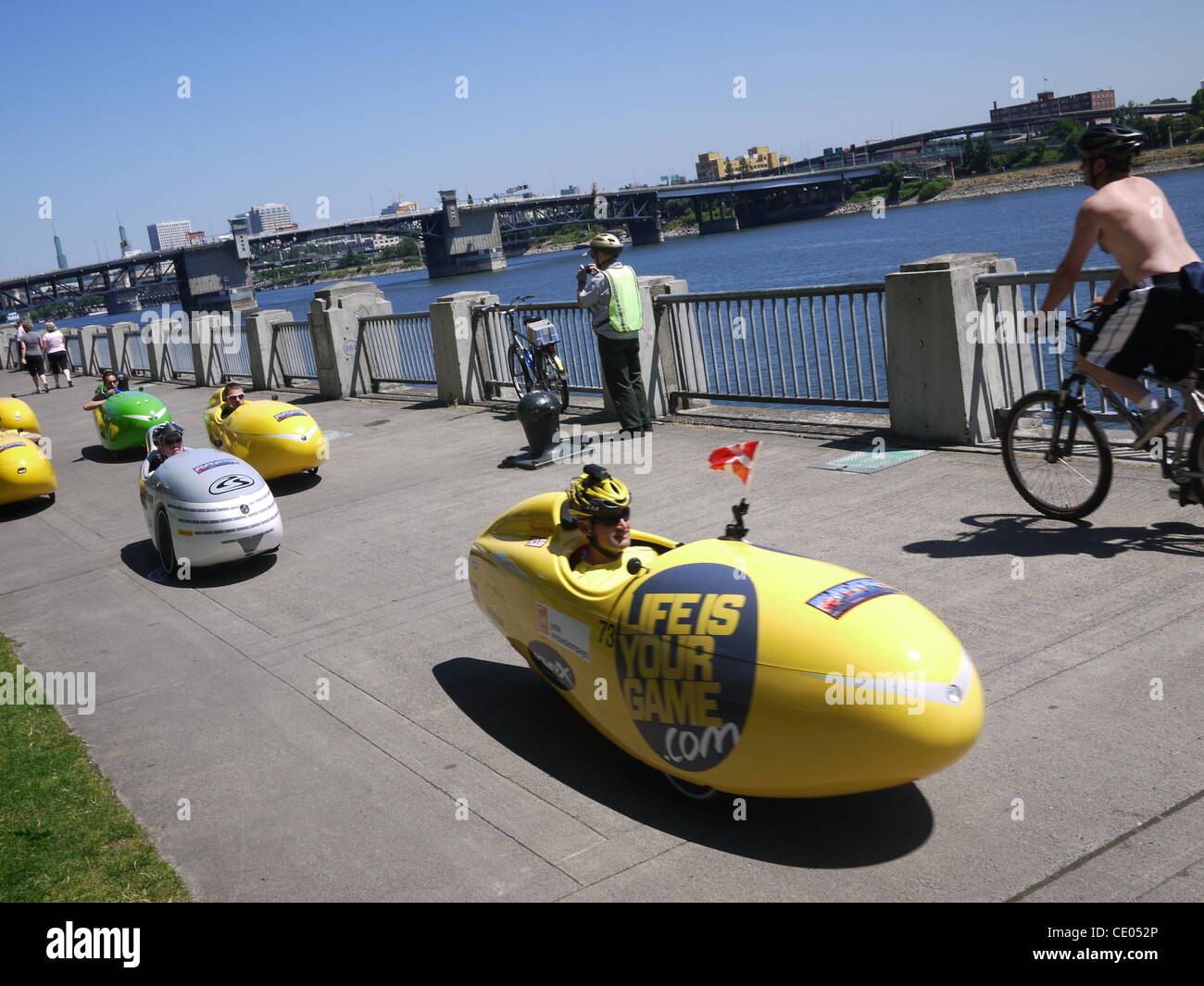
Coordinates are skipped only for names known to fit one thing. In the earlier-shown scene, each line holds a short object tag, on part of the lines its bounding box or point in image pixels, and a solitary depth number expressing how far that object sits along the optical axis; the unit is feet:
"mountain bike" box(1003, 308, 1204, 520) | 21.16
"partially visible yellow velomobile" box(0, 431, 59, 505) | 41.42
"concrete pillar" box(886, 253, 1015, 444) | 30.22
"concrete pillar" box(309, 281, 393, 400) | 62.80
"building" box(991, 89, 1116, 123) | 302.04
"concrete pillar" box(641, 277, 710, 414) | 42.50
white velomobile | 29.27
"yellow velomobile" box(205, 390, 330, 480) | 39.29
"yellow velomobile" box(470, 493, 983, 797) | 12.87
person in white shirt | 95.81
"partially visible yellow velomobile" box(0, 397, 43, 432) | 52.95
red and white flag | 15.43
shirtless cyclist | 20.51
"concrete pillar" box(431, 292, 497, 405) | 53.06
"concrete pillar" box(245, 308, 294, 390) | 72.33
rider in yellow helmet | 16.83
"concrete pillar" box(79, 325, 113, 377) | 108.78
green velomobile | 52.60
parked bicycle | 48.32
